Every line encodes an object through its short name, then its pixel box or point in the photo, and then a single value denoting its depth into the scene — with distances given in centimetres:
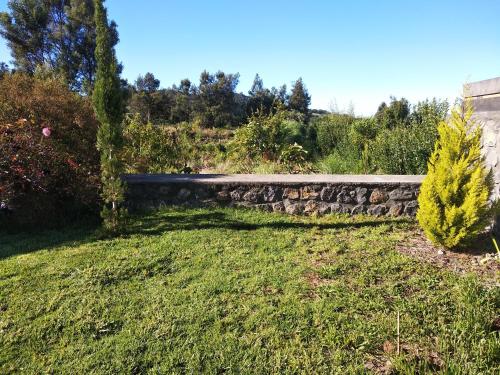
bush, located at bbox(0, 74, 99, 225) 462
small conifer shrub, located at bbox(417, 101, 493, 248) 363
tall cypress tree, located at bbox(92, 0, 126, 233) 411
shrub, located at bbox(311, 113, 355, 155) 1027
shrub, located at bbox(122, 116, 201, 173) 695
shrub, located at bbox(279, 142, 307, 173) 784
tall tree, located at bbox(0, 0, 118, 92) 2184
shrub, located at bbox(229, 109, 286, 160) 873
